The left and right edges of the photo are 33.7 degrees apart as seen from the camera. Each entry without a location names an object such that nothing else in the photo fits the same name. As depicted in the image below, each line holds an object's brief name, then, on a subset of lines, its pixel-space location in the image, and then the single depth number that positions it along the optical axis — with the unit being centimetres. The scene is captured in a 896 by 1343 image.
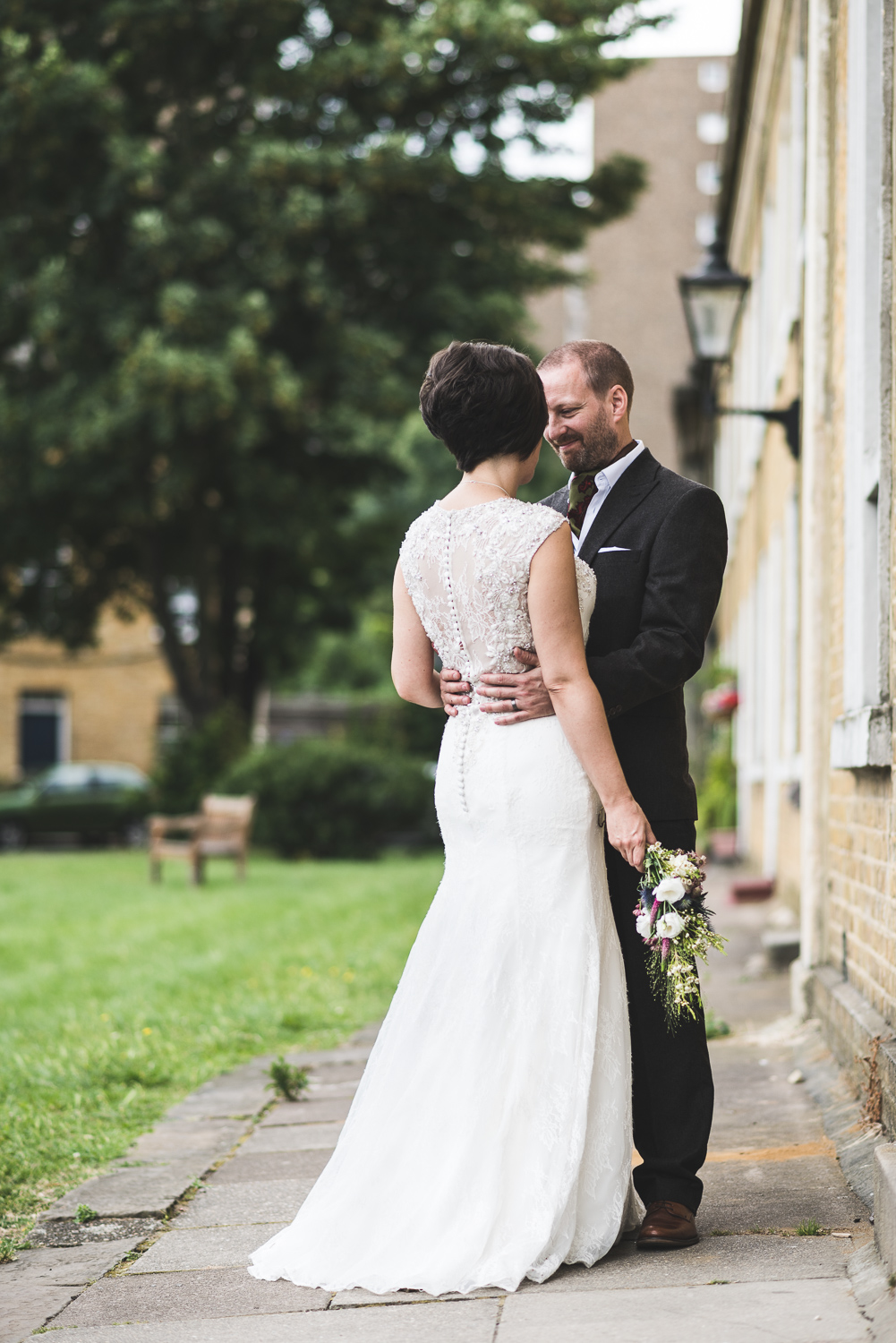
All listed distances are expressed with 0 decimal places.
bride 330
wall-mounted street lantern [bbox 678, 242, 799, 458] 954
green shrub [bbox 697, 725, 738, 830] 1716
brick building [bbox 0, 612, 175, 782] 3528
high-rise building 5200
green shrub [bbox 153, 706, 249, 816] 2230
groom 345
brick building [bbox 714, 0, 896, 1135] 436
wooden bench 1728
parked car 2603
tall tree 1884
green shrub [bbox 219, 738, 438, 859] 2094
